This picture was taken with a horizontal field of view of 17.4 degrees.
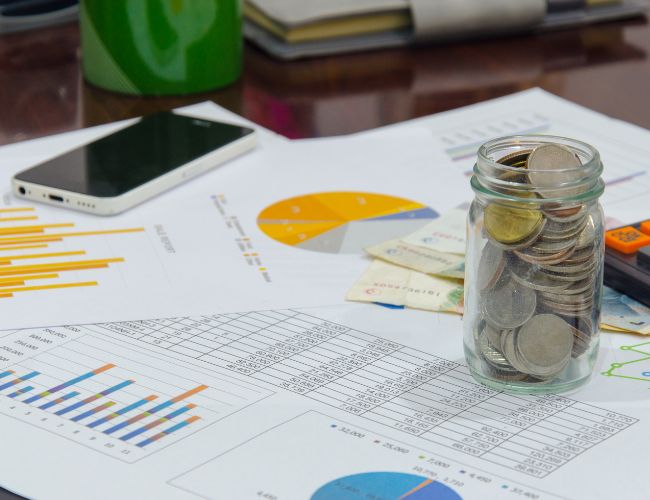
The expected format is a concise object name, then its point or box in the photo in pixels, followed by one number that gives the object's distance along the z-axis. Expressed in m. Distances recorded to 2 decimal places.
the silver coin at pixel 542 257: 0.78
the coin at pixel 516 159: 0.80
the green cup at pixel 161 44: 1.06
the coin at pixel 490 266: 0.79
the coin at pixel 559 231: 0.78
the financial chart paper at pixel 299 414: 0.75
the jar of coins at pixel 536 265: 0.78
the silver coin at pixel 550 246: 0.78
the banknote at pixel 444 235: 0.91
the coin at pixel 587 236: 0.79
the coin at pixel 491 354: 0.80
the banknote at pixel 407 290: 0.87
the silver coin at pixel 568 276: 0.79
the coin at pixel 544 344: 0.79
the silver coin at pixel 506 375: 0.80
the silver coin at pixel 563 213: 0.78
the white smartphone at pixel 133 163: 0.95
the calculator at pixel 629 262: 0.86
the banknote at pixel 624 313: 0.85
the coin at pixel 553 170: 0.78
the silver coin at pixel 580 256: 0.79
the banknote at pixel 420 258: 0.89
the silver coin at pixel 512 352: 0.79
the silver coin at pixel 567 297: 0.79
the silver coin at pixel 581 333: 0.80
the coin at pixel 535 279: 0.79
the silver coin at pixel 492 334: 0.80
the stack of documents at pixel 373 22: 1.15
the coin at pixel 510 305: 0.79
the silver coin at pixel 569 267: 0.79
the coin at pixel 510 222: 0.78
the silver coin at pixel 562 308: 0.79
